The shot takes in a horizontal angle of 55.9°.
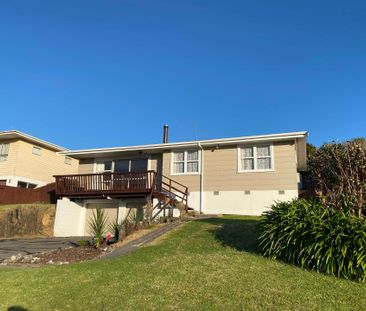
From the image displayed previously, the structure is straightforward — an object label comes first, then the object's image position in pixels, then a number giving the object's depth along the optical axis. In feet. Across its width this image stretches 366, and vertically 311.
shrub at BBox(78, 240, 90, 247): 43.96
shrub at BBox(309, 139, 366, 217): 28.71
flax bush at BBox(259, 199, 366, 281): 23.53
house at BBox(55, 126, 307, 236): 61.21
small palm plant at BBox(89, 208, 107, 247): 41.47
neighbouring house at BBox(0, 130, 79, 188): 84.69
